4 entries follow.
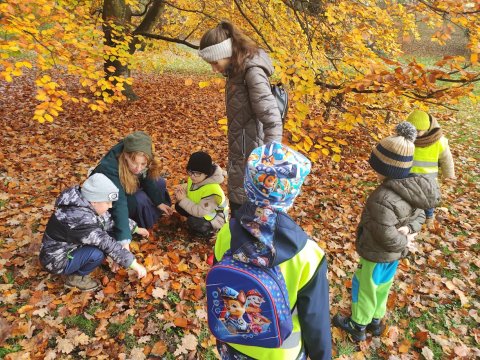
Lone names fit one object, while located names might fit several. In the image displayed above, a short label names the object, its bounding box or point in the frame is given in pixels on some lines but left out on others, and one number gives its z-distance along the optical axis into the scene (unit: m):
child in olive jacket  2.32
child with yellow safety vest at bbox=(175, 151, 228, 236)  3.71
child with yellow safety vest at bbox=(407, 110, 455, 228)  3.05
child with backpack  1.34
